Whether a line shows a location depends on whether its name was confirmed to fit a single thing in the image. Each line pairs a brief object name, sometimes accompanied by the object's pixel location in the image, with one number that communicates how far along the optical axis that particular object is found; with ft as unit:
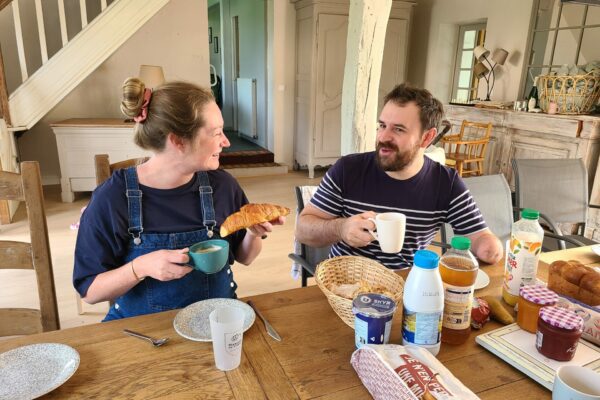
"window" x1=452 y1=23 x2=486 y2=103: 17.76
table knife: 3.26
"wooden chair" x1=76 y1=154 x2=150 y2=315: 5.18
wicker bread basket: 3.64
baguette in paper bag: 2.45
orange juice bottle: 3.64
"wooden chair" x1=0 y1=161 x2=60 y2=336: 3.81
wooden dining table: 2.70
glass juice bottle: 3.02
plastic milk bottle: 2.75
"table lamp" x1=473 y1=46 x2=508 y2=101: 15.66
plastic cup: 2.75
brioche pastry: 3.53
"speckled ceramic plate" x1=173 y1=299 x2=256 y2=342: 3.20
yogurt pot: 2.88
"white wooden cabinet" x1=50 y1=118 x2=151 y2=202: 14.00
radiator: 22.47
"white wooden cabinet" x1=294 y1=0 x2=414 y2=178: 17.65
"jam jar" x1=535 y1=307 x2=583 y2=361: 2.85
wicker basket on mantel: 11.81
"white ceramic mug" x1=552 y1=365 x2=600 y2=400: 2.31
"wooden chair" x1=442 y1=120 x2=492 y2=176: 14.35
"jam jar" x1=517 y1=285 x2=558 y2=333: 3.22
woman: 3.89
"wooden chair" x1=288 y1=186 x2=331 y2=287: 6.26
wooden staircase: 13.03
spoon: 3.11
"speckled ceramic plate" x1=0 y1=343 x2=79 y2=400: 2.62
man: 5.15
